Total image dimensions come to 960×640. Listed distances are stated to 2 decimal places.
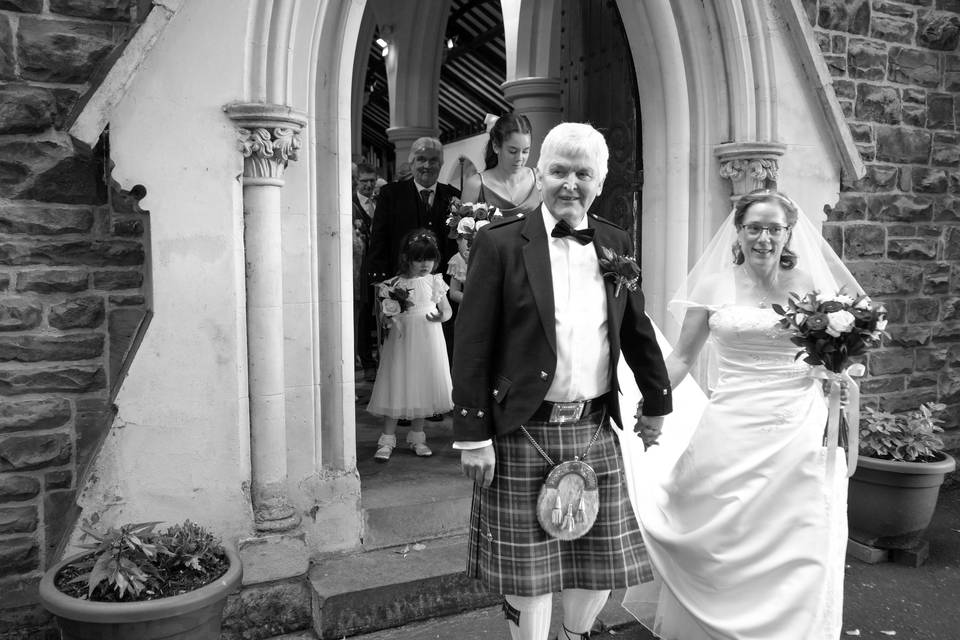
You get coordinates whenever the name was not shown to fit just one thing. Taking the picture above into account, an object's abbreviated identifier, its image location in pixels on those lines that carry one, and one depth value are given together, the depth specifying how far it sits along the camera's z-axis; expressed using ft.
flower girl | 15.39
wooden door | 16.70
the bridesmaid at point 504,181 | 13.64
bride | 9.04
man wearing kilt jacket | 7.59
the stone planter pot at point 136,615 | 8.19
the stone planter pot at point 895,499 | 13.92
